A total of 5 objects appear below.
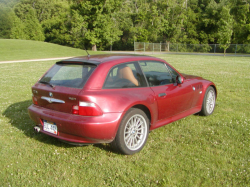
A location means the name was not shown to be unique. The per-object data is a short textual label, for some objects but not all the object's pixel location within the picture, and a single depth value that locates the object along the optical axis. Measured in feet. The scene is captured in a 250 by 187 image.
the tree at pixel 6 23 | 241.55
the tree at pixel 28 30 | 224.74
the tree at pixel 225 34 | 122.62
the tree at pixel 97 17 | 157.99
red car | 11.02
